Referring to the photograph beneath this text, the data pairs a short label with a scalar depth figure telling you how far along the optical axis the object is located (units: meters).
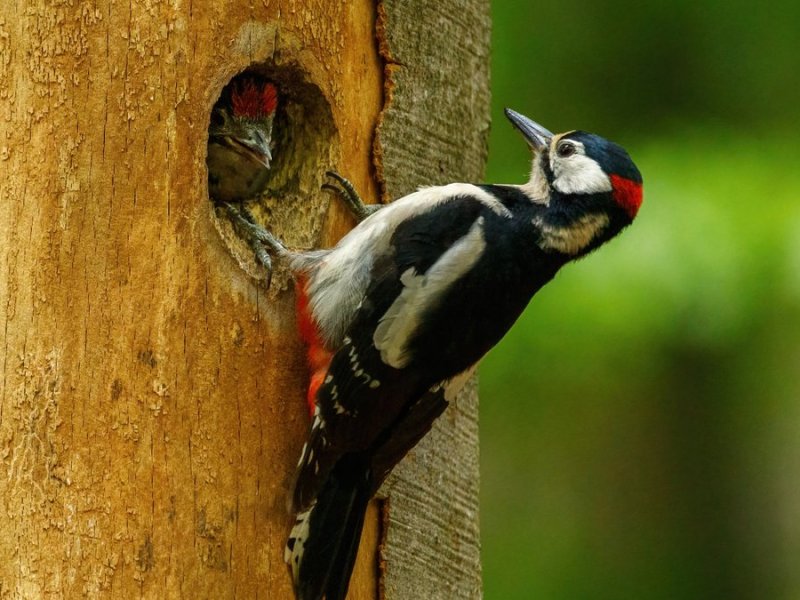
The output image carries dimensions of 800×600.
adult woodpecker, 7.03
